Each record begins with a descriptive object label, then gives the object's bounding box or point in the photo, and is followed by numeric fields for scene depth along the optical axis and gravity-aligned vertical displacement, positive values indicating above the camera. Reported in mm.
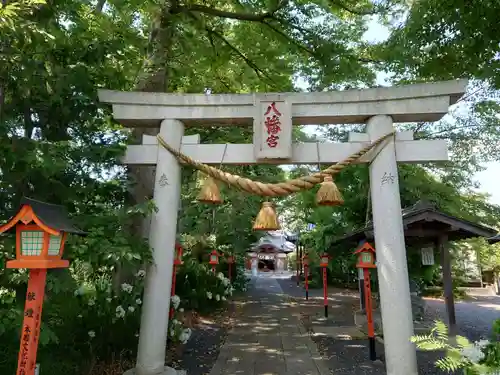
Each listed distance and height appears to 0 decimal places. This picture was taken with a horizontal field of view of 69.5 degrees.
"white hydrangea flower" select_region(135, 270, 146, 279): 6688 -229
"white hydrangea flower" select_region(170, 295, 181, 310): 6785 -726
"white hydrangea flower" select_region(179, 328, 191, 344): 6429 -1300
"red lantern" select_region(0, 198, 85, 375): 3086 +32
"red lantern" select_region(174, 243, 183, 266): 7244 +157
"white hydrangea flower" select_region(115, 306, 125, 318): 5570 -768
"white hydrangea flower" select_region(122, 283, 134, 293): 6111 -442
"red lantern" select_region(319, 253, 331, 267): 11747 +82
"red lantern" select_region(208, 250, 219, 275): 12938 +137
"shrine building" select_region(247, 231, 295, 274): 32406 +723
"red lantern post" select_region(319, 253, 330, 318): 11038 -30
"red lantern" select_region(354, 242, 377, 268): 7215 +155
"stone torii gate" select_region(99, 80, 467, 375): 4848 +1620
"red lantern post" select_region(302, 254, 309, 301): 15380 -240
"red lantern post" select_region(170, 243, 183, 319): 7207 +146
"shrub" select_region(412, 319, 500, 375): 2713 -735
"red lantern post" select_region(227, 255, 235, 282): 15644 +41
